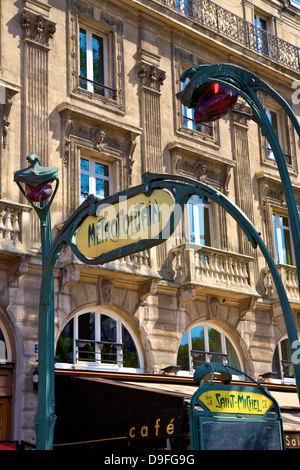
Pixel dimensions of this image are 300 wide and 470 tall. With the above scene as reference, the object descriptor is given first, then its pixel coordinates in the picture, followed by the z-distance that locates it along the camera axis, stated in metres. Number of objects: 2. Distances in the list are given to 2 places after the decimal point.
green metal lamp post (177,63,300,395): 7.61
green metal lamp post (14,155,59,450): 8.45
